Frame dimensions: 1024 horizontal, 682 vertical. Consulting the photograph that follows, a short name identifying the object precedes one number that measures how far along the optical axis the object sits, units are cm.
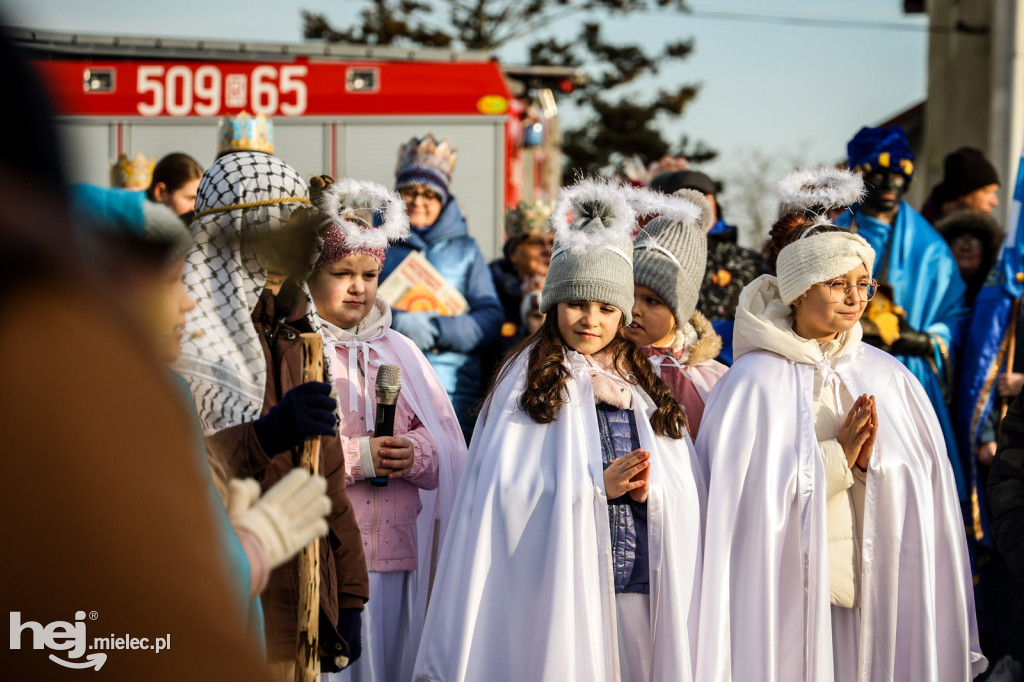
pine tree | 2711
